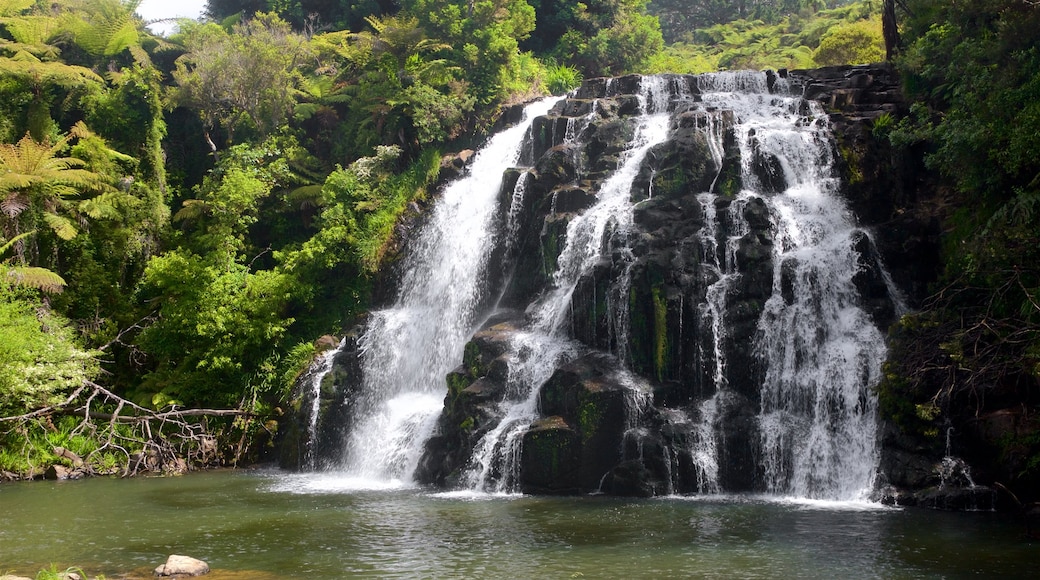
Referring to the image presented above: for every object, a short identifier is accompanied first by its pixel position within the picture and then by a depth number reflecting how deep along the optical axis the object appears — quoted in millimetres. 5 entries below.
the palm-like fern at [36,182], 25203
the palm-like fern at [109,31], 34219
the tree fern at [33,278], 23766
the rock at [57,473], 22281
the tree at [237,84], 33812
